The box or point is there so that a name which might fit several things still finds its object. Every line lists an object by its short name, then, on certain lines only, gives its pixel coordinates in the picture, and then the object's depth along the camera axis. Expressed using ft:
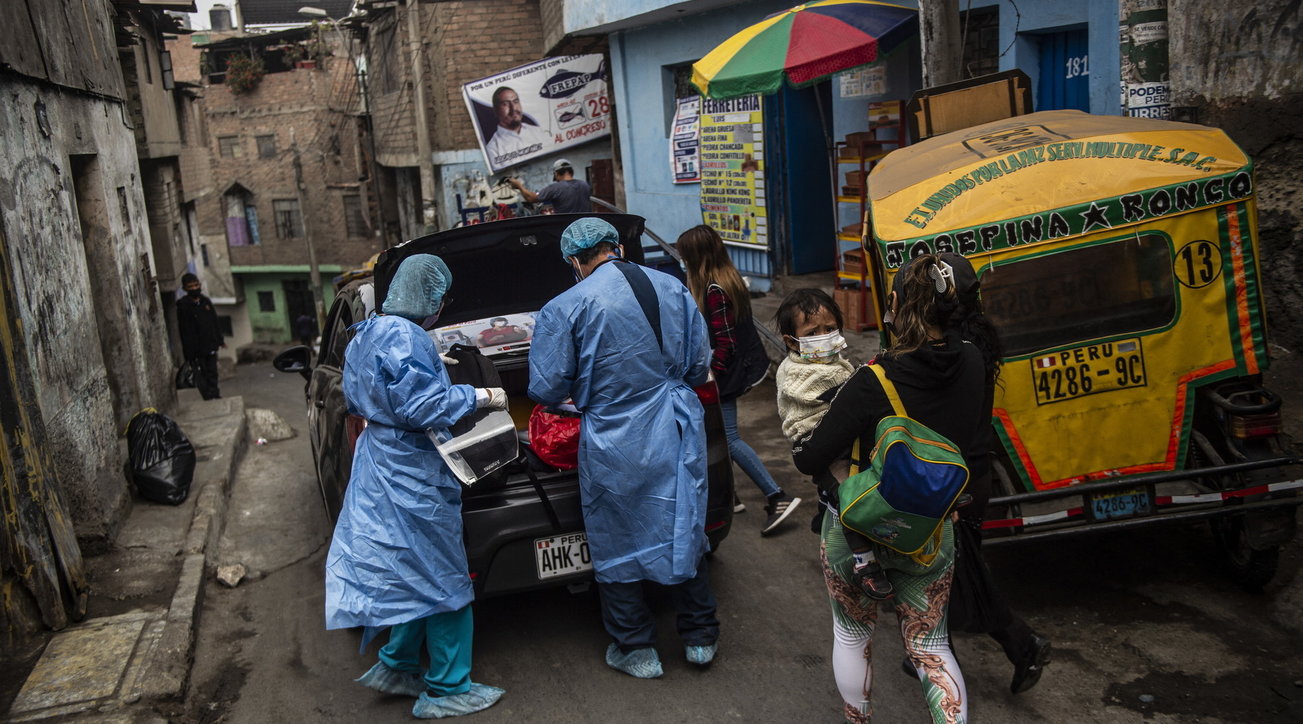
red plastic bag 13.88
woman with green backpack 9.80
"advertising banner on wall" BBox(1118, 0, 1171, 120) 18.21
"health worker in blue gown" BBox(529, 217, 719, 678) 12.81
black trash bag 21.68
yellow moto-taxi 13.65
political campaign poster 53.67
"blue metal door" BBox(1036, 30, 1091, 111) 23.79
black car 13.75
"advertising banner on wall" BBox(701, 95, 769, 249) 35.35
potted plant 107.24
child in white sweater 11.52
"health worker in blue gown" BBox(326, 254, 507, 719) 12.28
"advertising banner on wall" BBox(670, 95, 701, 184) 40.37
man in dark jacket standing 43.78
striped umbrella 24.27
